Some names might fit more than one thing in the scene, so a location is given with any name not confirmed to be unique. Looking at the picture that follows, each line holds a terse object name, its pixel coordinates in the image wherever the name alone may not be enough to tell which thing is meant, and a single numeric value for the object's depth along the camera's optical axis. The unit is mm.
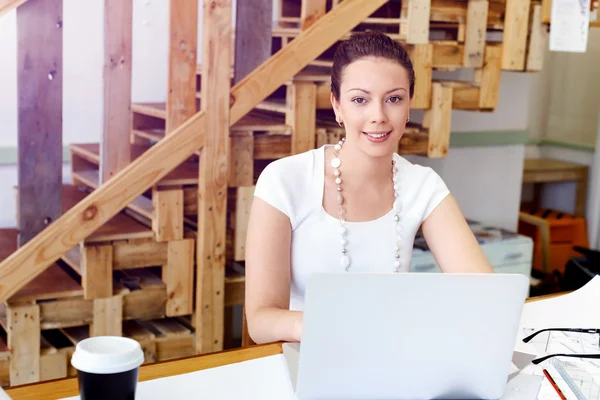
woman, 1764
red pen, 1250
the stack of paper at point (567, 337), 1317
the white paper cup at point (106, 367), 972
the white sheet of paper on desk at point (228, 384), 1211
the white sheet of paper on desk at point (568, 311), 1650
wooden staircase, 2678
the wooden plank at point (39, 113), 2514
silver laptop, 1063
